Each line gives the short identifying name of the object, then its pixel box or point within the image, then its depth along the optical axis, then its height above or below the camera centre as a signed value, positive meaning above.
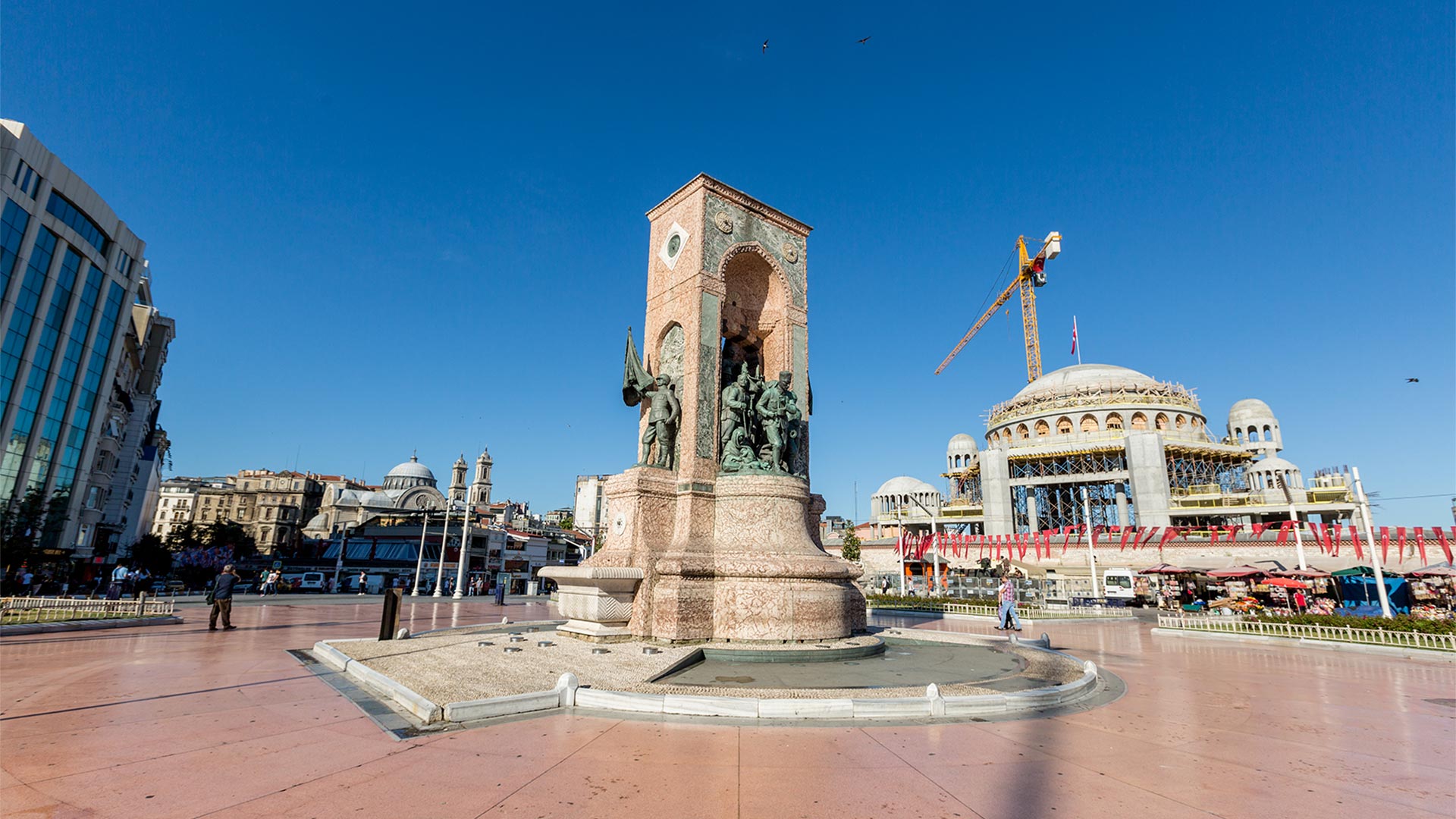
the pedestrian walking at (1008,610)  19.39 -1.10
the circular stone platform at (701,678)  7.28 -1.50
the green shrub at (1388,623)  16.83 -1.13
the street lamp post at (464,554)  36.03 +0.32
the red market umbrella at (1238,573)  32.44 +0.21
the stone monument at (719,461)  12.43 +2.20
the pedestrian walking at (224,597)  16.19 -1.02
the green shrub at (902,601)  31.48 -1.51
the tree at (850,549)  61.38 +1.72
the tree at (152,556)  53.94 -0.27
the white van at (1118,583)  39.53 -0.61
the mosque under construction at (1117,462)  58.03 +10.61
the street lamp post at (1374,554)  20.41 +0.79
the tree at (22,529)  31.80 +1.02
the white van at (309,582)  50.64 -1.98
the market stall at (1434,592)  23.44 -0.53
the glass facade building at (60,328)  37.22 +13.27
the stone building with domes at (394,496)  103.62 +9.94
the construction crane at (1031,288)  95.31 +40.80
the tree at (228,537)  73.69 +1.92
